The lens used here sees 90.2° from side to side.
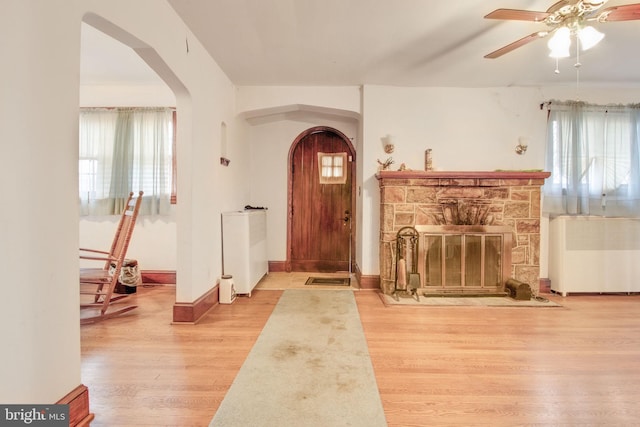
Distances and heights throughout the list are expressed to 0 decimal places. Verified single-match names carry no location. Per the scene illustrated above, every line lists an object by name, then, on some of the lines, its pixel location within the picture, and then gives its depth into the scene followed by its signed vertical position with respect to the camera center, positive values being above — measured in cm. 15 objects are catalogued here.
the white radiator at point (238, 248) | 370 -42
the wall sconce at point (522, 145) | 402 +86
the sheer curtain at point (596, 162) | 394 +63
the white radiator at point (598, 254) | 392 -50
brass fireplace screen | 388 -55
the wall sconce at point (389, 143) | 404 +89
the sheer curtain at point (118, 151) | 408 +80
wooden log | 364 -89
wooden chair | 304 -65
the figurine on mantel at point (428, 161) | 404 +66
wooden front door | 510 +16
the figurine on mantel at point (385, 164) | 408 +63
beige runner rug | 165 -104
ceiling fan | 200 +129
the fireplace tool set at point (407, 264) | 369 -61
